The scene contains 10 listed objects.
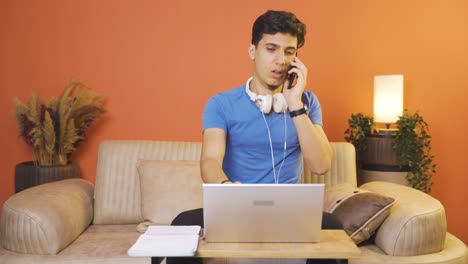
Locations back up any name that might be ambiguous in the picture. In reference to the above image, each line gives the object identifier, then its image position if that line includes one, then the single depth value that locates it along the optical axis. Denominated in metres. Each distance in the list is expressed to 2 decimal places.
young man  1.97
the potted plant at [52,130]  3.09
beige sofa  2.23
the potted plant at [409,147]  3.16
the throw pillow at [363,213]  2.30
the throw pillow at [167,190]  2.65
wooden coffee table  1.29
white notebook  1.24
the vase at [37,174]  3.07
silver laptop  1.31
